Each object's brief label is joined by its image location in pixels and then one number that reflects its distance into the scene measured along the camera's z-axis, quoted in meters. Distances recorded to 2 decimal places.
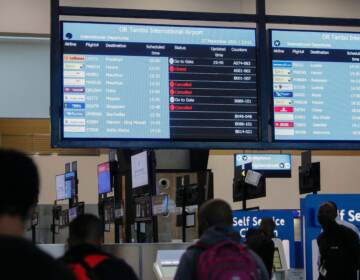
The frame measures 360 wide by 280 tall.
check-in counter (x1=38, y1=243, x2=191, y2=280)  9.02
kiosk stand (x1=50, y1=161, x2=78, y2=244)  18.72
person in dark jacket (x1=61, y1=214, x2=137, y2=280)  4.10
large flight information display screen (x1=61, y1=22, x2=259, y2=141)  7.04
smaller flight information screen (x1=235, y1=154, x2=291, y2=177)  24.23
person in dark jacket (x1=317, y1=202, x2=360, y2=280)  9.07
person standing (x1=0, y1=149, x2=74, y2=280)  1.92
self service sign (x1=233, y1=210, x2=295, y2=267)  16.33
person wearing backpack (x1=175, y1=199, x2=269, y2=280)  4.58
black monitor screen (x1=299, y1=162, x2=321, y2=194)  13.94
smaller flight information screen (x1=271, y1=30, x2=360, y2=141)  7.35
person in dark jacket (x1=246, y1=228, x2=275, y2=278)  10.32
